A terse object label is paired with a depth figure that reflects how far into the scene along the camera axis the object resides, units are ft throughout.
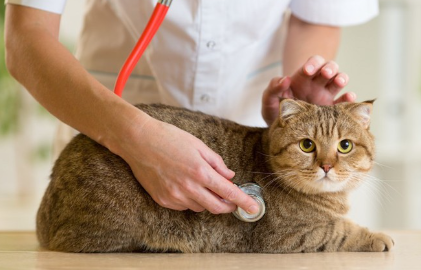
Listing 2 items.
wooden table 3.93
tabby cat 4.74
